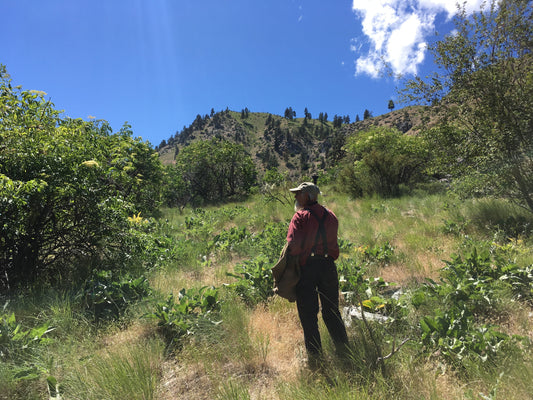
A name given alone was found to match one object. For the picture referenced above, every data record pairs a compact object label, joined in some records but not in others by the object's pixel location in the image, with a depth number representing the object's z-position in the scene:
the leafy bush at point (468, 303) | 2.32
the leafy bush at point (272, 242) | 5.66
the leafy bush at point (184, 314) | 3.12
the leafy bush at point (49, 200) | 3.84
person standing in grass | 2.71
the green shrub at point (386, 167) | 13.91
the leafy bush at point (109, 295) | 3.54
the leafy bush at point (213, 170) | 27.58
